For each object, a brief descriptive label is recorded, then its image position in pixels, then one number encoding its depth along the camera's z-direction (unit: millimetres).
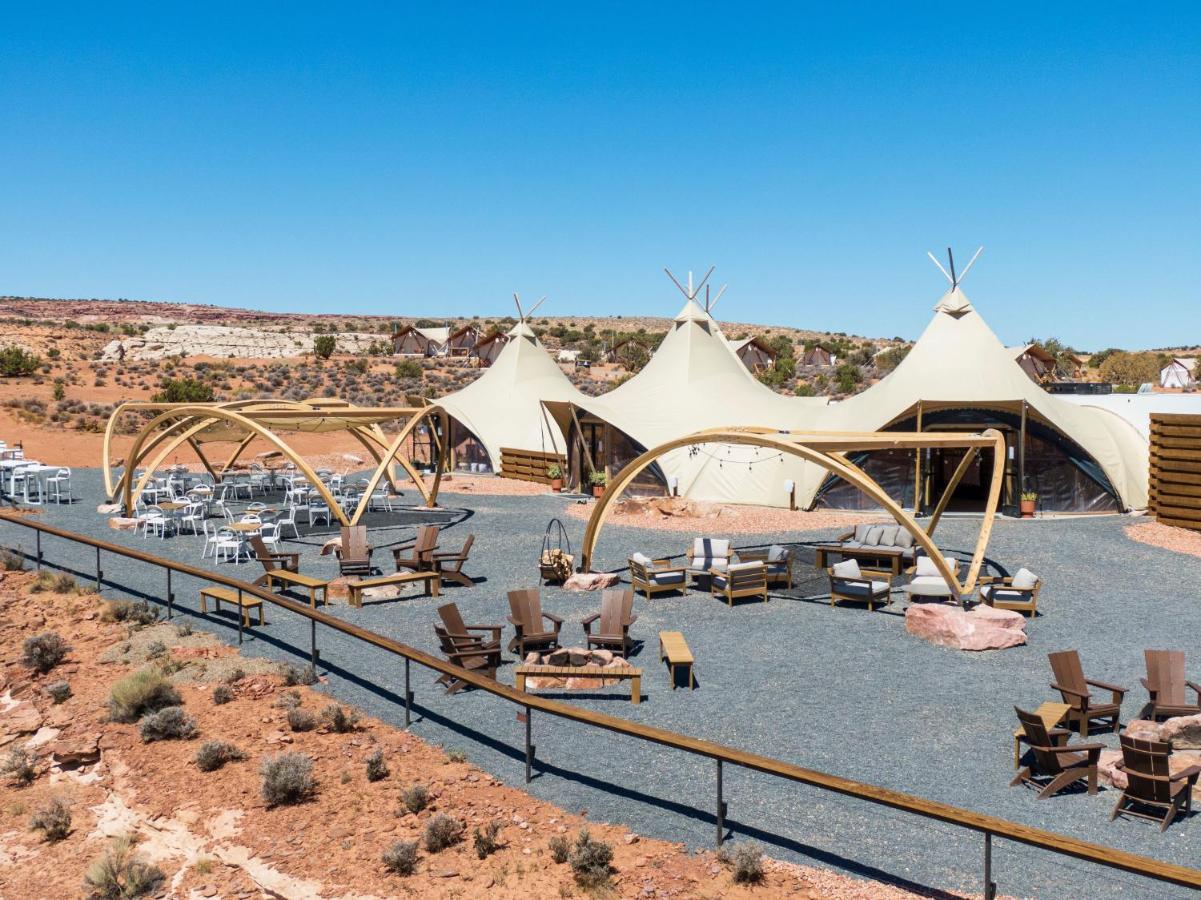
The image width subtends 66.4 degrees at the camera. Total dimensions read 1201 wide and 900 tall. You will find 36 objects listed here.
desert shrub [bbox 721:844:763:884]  6289
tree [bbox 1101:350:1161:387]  63616
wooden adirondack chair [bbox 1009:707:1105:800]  7617
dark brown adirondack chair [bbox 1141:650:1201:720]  9328
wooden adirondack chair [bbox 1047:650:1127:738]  8883
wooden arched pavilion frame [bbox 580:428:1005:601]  13633
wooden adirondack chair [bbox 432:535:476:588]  15586
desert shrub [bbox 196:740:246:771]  8523
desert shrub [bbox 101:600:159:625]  12914
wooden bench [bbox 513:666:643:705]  10018
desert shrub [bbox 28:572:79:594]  14805
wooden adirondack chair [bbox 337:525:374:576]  15906
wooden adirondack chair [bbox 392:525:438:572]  15828
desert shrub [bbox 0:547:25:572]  16250
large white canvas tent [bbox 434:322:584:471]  33062
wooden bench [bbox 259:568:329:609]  13766
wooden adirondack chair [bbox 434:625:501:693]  10547
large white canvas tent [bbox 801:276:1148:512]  23156
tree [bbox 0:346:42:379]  51188
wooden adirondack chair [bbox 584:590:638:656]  11477
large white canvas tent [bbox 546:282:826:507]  25375
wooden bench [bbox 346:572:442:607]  14172
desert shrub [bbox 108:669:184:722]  9703
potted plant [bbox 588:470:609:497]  27359
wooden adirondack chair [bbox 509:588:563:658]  11602
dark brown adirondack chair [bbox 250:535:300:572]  15305
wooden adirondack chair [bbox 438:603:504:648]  10828
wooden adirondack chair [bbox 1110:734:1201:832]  7137
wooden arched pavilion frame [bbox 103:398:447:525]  19359
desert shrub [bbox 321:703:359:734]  9117
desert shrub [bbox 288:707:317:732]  9141
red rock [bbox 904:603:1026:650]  11906
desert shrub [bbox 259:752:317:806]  7789
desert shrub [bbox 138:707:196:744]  9188
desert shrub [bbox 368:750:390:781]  8102
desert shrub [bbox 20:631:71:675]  11453
